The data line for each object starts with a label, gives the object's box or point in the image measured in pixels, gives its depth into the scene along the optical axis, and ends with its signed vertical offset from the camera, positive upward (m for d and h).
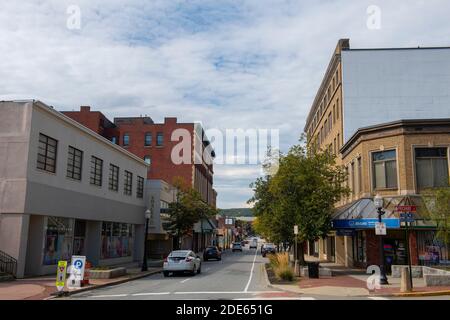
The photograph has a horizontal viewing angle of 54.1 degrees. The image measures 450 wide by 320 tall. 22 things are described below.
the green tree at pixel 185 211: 39.38 +1.97
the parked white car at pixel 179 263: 24.70 -1.67
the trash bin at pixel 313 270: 22.80 -1.75
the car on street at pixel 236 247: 78.97 -2.34
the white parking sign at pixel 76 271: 17.66 -1.59
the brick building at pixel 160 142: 67.19 +14.02
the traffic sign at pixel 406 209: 17.52 +1.13
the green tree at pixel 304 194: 25.72 +2.49
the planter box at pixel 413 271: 22.50 -1.68
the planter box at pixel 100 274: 21.78 -2.06
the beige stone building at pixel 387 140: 26.00 +6.19
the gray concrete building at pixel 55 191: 21.58 +2.35
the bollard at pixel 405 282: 16.22 -1.62
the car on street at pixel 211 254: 45.62 -2.06
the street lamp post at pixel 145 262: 27.30 -1.85
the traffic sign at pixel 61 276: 15.55 -1.59
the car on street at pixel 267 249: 58.46 -1.93
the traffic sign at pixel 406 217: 17.77 +0.83
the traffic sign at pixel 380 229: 17.88 +0.32
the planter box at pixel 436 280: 17.84 -1.67
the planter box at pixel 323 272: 23.78 -1.93
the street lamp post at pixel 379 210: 18.88 +1.14
